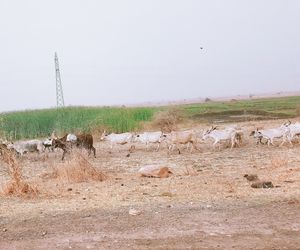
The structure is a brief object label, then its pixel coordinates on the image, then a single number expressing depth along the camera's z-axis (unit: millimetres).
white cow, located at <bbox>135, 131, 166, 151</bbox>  23766
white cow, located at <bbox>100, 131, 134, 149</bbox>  24766
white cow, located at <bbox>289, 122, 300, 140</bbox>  22969
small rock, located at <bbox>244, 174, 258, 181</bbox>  13027
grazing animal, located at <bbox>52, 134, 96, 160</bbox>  21953
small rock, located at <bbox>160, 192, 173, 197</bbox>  11453
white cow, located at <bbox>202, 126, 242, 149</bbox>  22734
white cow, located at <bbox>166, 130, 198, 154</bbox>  22266
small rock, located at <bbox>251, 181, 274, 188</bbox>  11984
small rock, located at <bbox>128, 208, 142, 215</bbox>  9772
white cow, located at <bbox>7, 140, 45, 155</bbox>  23266
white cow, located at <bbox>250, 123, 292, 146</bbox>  22625
